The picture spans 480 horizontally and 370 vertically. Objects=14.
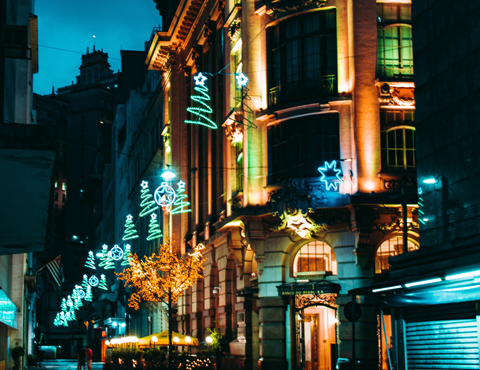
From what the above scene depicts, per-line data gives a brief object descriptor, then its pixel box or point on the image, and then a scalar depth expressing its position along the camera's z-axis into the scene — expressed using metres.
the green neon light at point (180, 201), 45.59
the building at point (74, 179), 149.25
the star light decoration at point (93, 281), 65.44
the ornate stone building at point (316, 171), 28.41
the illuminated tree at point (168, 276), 38.84
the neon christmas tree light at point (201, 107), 36.43
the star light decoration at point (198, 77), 35.59
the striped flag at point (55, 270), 42.78
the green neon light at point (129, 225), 60.17
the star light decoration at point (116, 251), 49.88
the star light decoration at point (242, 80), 31.20
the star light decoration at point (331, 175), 28.54
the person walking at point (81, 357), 43.99
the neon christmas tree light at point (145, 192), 51.89
